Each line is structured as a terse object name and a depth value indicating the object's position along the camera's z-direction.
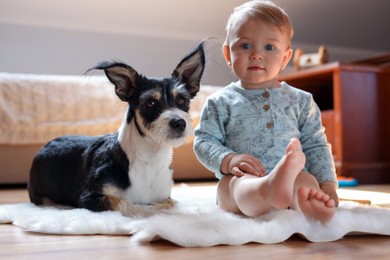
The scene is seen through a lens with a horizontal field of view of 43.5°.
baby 1.23
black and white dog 1.31
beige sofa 2.46
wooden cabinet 2.71
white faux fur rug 0.94
